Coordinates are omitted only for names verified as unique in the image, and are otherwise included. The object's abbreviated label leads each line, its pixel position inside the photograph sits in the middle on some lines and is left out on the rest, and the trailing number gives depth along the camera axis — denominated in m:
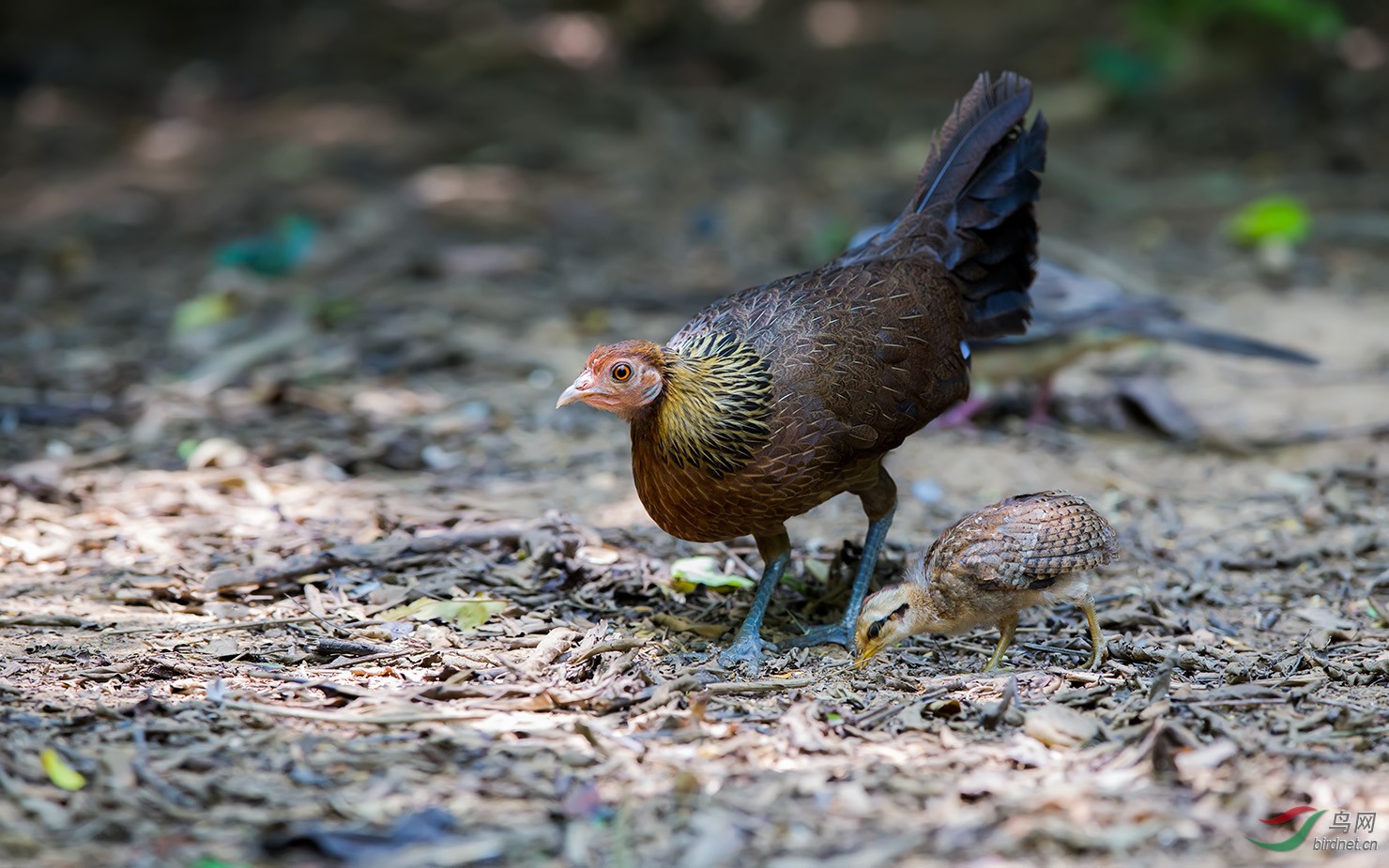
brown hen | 8.27
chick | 8.02
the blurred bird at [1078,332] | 13.04
